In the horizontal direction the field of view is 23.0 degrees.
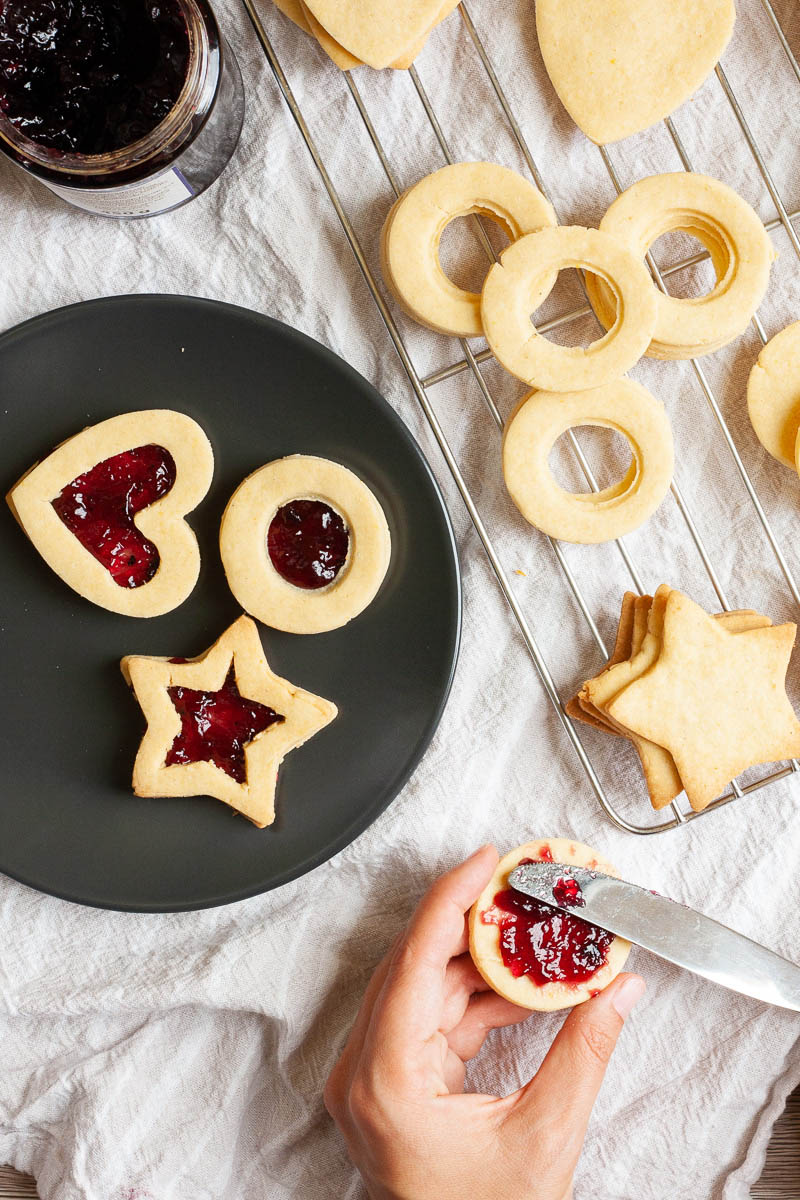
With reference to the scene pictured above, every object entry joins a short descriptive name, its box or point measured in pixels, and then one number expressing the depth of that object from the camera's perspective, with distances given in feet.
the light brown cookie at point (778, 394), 2.33
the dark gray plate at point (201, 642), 2.31
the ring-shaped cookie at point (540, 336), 2.25
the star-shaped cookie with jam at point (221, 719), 2.31
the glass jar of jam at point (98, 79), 2.16
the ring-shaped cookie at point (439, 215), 2.28
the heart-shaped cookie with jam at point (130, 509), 2.29
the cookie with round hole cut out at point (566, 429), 2.31
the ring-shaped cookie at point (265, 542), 2.30
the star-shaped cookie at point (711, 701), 2.30
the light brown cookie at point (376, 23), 2.23
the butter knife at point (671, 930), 2.33
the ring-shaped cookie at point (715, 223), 2.28
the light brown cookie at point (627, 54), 2.27
